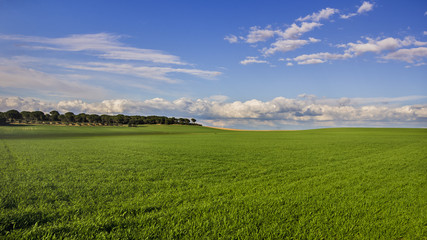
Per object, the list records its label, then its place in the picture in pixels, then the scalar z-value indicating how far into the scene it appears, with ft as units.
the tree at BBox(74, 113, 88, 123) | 372.87
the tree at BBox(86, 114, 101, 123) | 376.89
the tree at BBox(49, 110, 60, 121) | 372.38
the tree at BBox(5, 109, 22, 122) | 355.34
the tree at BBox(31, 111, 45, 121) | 368.48
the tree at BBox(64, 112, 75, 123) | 362.84
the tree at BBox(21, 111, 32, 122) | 369.91
